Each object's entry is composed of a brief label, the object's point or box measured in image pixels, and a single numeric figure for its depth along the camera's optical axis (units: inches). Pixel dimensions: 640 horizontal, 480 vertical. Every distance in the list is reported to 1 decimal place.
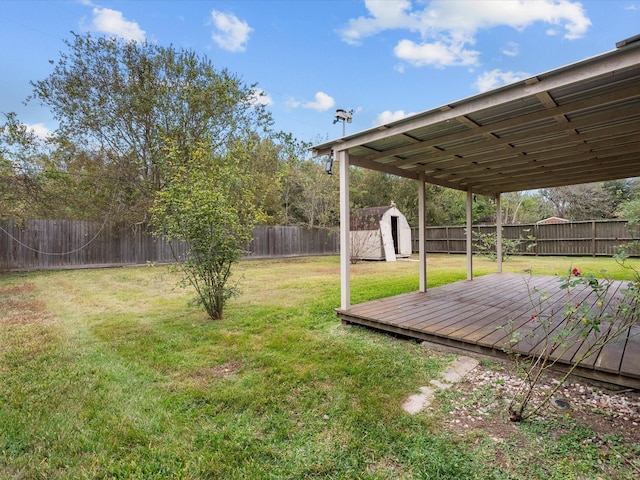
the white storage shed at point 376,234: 510.6
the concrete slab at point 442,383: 84.2
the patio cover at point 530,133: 96.1
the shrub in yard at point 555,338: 71.0
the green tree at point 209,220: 157.2
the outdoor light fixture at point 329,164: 160.4
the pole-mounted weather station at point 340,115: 266.9
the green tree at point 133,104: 396.2
